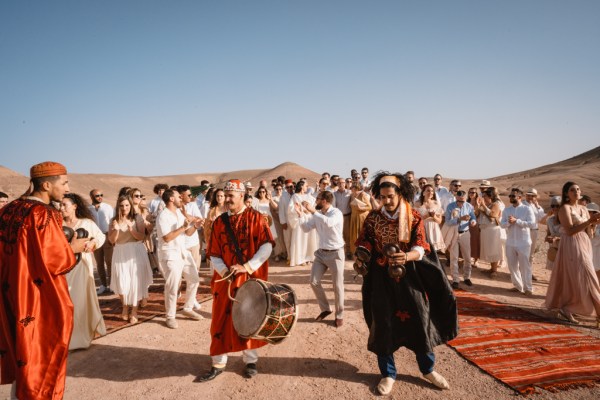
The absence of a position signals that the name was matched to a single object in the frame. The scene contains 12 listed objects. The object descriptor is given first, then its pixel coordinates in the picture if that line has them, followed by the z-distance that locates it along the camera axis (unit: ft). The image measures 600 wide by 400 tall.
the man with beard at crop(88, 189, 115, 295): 25.21
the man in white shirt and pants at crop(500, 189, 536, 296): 23.48
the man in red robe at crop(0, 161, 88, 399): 8.89
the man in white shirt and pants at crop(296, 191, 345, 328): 17.52
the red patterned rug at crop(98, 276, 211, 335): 18.61
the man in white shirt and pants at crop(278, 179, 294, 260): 32.55
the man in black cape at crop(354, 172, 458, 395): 11.58
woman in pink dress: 17.54
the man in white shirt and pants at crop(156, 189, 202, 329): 17.69
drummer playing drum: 12.62
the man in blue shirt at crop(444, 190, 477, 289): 24.91
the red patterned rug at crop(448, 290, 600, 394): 12.44
